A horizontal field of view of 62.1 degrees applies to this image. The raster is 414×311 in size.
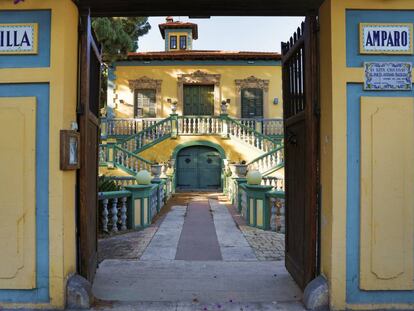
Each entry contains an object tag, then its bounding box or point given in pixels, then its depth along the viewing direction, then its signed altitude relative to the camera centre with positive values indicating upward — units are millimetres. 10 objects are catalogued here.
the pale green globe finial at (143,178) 8164 -379
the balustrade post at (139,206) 7805 -1014
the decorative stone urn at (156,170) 12828 -300
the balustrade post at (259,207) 7875 -1058
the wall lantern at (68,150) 3447 +125
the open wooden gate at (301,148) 3736 +162
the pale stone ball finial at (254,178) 8411 -394
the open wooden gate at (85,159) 3758 +35
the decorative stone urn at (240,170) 12877 -305
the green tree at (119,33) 14578 +5754
